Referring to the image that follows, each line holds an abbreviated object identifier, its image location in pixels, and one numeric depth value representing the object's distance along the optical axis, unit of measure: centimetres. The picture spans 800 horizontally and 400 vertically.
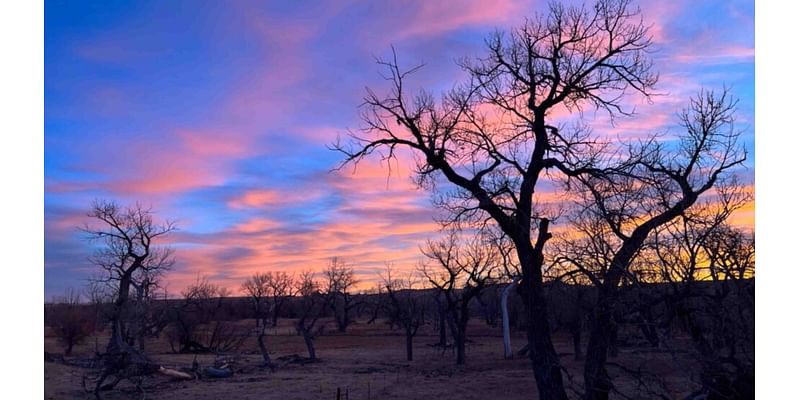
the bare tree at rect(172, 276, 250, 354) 3566
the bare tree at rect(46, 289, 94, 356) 3366
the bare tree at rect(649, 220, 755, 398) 851
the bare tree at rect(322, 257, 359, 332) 5424
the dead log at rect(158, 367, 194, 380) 2286
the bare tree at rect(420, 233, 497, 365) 2645
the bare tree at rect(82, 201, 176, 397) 2688
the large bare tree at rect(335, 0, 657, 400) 1081
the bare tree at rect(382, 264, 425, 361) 2922
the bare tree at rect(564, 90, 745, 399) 998
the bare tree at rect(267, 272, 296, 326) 4444
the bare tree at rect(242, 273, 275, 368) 4447
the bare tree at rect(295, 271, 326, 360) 4316
